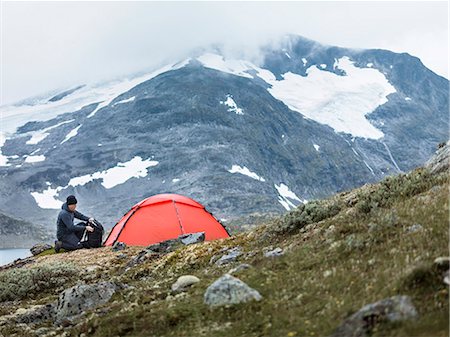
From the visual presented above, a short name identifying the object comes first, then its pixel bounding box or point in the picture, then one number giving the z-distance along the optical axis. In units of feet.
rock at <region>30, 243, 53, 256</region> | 98.58
